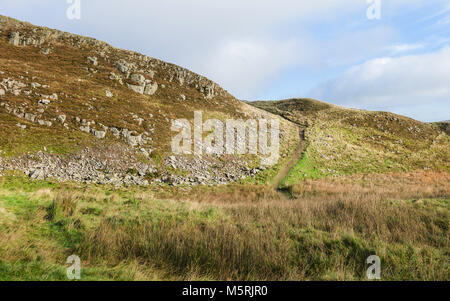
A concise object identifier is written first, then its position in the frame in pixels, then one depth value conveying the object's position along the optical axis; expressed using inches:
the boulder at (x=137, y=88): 1457.1
